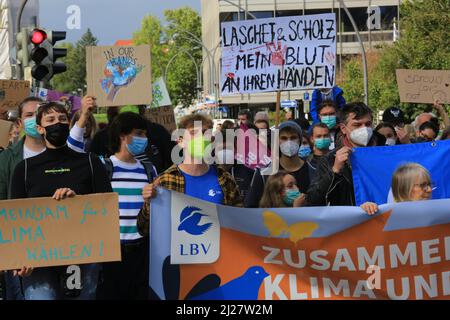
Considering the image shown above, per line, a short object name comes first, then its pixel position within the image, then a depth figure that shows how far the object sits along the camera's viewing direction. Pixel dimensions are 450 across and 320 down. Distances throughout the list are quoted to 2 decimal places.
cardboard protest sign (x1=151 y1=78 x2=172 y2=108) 12.98
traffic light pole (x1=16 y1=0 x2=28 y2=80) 16.43
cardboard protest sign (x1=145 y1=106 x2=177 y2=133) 12.72
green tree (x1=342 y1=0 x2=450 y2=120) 27.78
